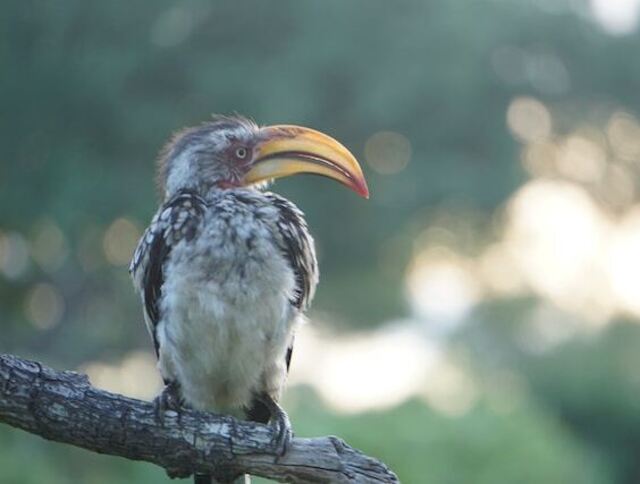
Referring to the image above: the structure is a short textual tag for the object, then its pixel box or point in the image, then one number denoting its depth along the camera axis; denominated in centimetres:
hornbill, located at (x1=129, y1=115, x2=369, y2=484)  668
